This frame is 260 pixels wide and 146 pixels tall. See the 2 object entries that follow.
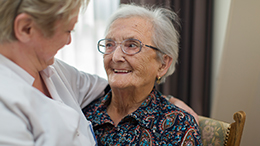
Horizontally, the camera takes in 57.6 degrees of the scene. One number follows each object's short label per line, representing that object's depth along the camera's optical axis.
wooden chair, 1.35
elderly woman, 1.25
